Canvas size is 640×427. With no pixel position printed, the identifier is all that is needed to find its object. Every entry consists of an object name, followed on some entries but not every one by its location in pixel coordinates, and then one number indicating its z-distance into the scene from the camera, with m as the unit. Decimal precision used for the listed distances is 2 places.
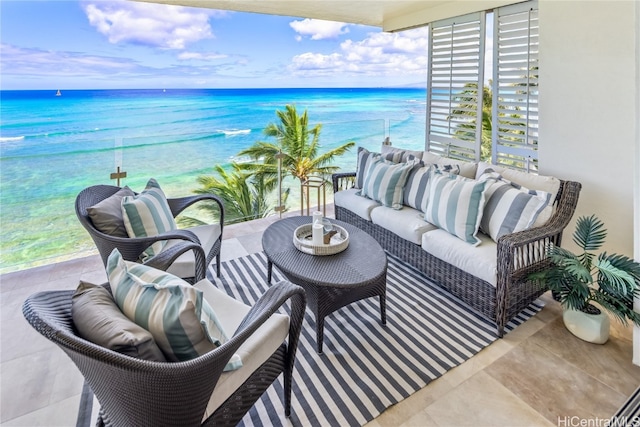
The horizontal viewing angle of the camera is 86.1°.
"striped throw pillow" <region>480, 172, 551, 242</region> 2.27
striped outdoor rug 1.68
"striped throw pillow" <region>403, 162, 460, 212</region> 3.00
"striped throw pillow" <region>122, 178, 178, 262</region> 2.13
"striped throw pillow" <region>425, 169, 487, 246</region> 2.45
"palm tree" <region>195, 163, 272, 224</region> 4.64
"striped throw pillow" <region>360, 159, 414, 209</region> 3.20
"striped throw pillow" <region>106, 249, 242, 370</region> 1.07
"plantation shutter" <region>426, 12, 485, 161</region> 3.62
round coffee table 2.00
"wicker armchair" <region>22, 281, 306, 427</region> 0.93
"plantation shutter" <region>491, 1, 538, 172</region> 3.01
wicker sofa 2.11
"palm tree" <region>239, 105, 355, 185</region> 4.78
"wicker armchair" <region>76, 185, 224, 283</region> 1.83
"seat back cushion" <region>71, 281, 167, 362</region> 0.98
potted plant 1.90
